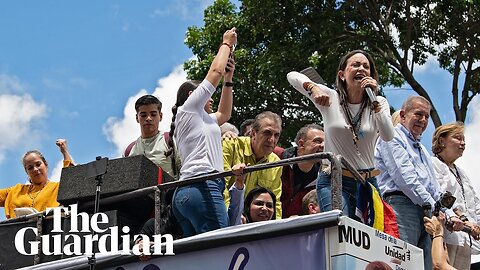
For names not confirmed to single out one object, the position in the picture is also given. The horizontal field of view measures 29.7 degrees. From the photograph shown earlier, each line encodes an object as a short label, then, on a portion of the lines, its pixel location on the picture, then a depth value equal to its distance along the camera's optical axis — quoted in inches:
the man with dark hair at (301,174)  310.0
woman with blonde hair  309.1
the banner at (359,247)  237.1
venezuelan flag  255.1
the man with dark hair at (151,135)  309.9
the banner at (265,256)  242.7
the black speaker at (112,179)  282.2
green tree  634.2
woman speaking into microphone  253.9
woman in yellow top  341.1
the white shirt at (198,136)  262.7
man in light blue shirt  286.2
